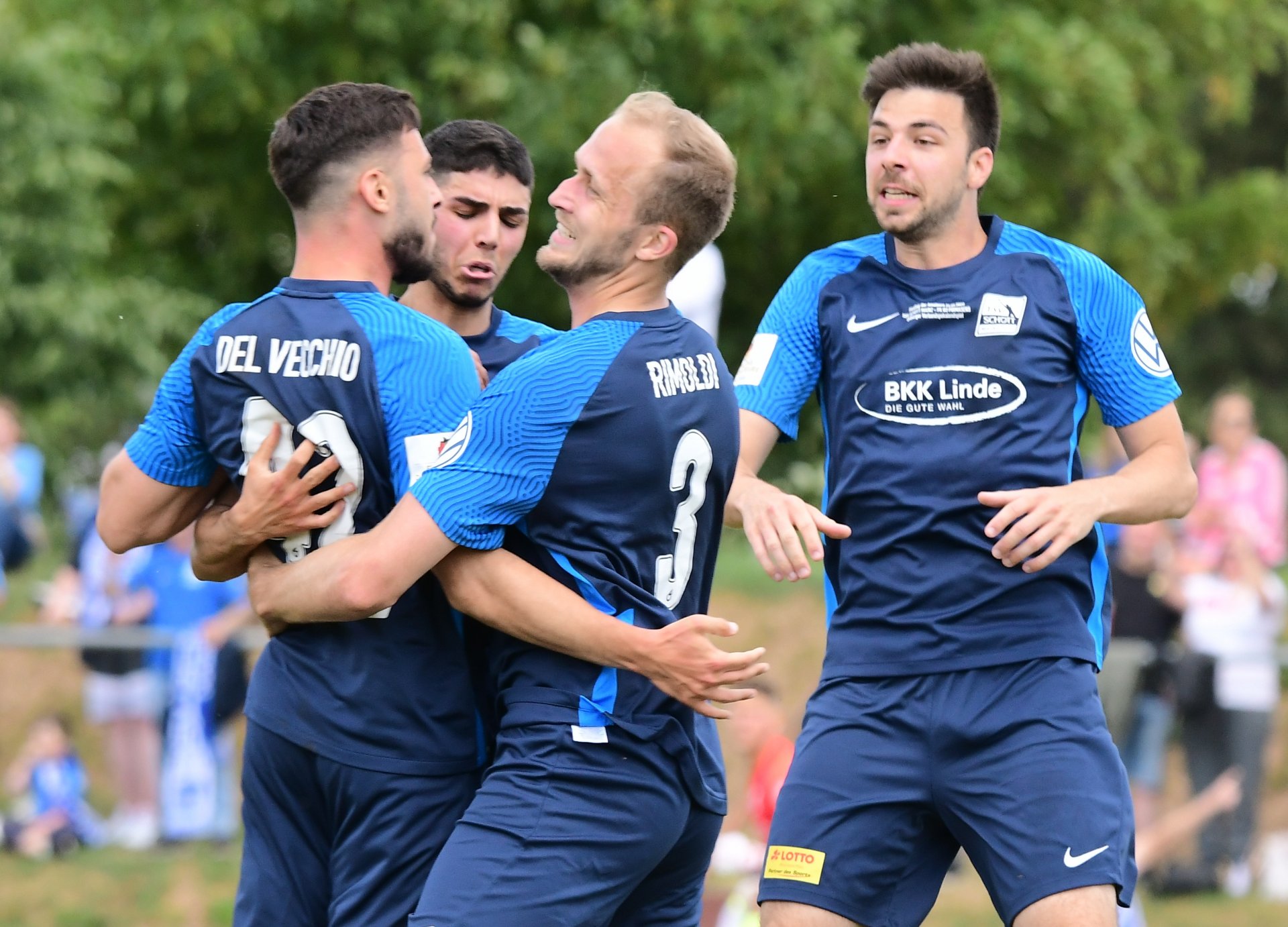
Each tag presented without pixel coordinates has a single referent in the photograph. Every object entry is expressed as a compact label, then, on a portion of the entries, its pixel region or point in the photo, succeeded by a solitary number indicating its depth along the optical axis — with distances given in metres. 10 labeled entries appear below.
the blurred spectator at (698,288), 16.87
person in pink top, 20.81
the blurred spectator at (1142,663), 19.58
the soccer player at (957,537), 8.39
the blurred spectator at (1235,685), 19.72
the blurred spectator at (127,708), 20.61
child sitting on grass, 19.98
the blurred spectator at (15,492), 22.59
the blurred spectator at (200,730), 20.17
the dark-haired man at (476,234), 9.42
